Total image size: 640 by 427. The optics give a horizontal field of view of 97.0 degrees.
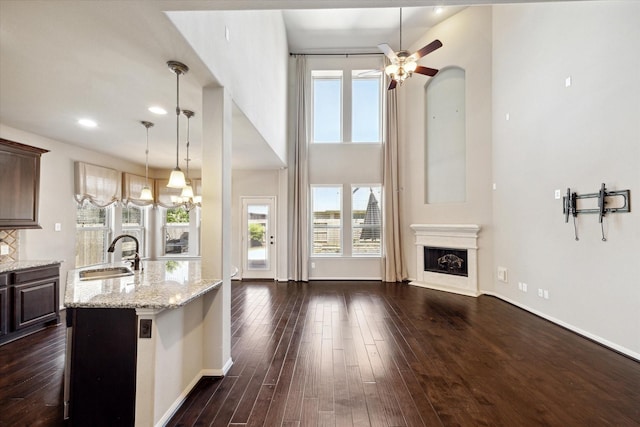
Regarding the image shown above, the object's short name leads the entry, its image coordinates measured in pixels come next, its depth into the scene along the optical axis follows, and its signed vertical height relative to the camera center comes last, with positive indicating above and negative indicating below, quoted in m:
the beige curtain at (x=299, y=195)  6.70 +0.66
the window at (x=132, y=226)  6.30 -0.06
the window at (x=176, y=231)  7.15 -0.20
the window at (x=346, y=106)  7.04 +2.93
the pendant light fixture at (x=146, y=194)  3.29 +0.34
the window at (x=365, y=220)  6.90 +0.06
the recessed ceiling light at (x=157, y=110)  3.12 +1.27
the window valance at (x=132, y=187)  5.91 +0.78
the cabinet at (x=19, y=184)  3.49 +0.52
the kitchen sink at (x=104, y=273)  2.68 -0.49
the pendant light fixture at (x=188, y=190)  3.23 +0.39
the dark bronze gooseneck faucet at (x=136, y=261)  2.94 -0.40
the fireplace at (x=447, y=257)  5.54 -0.74
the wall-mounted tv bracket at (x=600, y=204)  3.05 +0.20
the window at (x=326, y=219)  6.96 +0.08
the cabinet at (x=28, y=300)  3.23 -0.94
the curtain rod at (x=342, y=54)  6.98 +4.17
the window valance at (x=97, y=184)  4.81 +0.72
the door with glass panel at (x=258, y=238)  6.80 -0.37
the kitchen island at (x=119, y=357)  1.83 -0.88
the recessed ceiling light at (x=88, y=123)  3.57 +1.31
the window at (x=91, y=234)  5.08 -0.19
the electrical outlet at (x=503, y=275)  4.98 -0.95
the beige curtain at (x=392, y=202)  6.57 +0.47
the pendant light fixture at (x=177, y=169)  2.18 +0.52
